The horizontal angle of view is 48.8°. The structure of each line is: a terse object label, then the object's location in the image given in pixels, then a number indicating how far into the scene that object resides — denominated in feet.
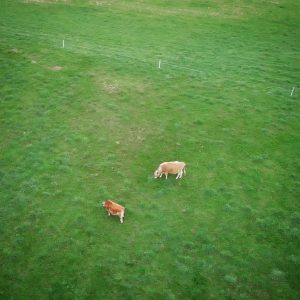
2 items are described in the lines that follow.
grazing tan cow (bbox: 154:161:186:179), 65.87
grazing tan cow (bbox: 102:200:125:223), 57.00
